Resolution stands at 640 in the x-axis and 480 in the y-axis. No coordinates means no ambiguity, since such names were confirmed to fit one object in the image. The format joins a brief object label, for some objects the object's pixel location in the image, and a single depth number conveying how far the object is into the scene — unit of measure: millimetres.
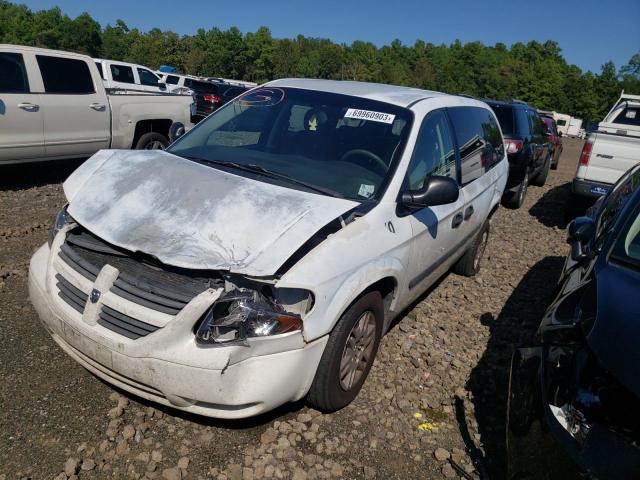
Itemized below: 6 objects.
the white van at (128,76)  15141
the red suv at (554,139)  14383
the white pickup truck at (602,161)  7398
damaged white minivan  2369
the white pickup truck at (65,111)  6441
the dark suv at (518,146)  8891
